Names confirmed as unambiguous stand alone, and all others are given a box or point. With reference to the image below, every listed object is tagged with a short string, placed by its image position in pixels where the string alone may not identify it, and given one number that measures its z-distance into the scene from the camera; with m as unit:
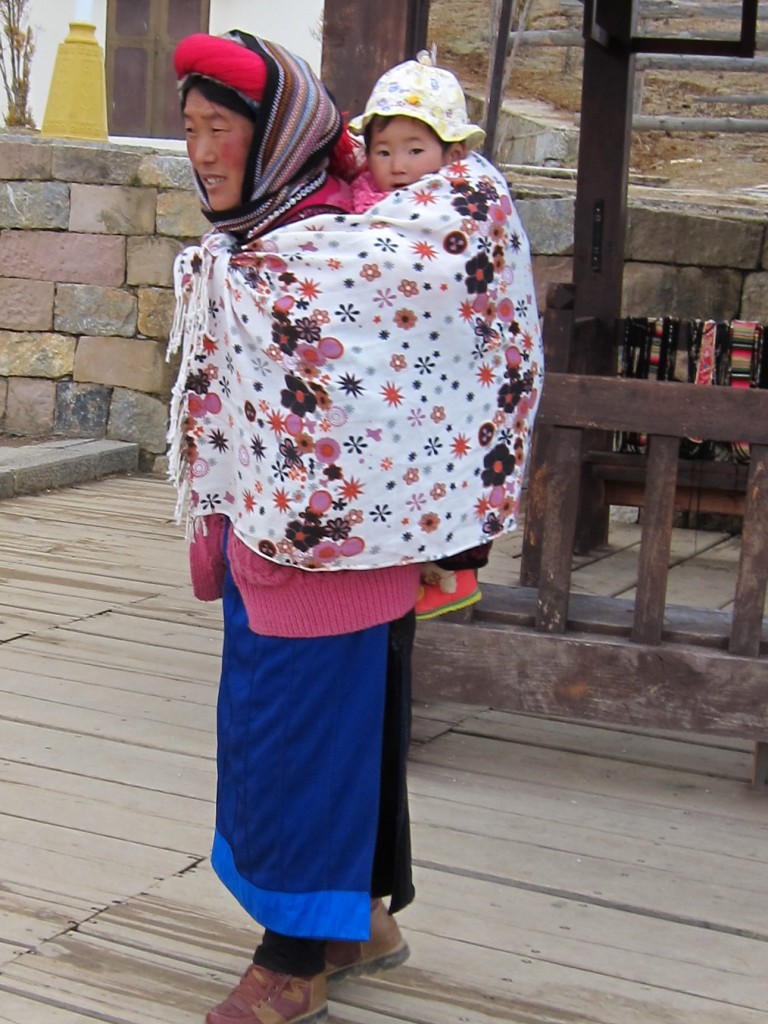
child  2.22
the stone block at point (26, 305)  7.58
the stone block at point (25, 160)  7.50
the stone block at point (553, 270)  6.45
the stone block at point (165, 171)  7.25
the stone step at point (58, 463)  6.69
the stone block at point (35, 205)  7.48
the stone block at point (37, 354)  7.59
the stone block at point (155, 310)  7.38
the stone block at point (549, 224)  6.39
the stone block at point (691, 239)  6.17
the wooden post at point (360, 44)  3.52
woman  2.09
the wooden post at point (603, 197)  5.10
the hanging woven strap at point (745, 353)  5.00
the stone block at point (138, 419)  7.49
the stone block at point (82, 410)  7.59
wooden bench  3.25
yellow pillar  8.19
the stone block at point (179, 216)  7.29
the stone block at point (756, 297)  6.19
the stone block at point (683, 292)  6.23
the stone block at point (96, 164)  7.37
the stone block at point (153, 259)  7.36
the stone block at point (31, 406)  7.66
